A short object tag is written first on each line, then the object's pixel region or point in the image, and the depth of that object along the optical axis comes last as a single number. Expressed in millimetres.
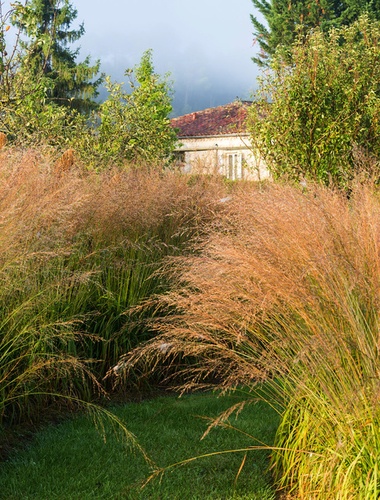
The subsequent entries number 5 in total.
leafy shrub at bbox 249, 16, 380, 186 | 9914
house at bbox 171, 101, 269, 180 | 29089
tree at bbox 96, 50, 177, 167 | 12930
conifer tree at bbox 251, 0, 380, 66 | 26188
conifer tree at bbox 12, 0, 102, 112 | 32656
